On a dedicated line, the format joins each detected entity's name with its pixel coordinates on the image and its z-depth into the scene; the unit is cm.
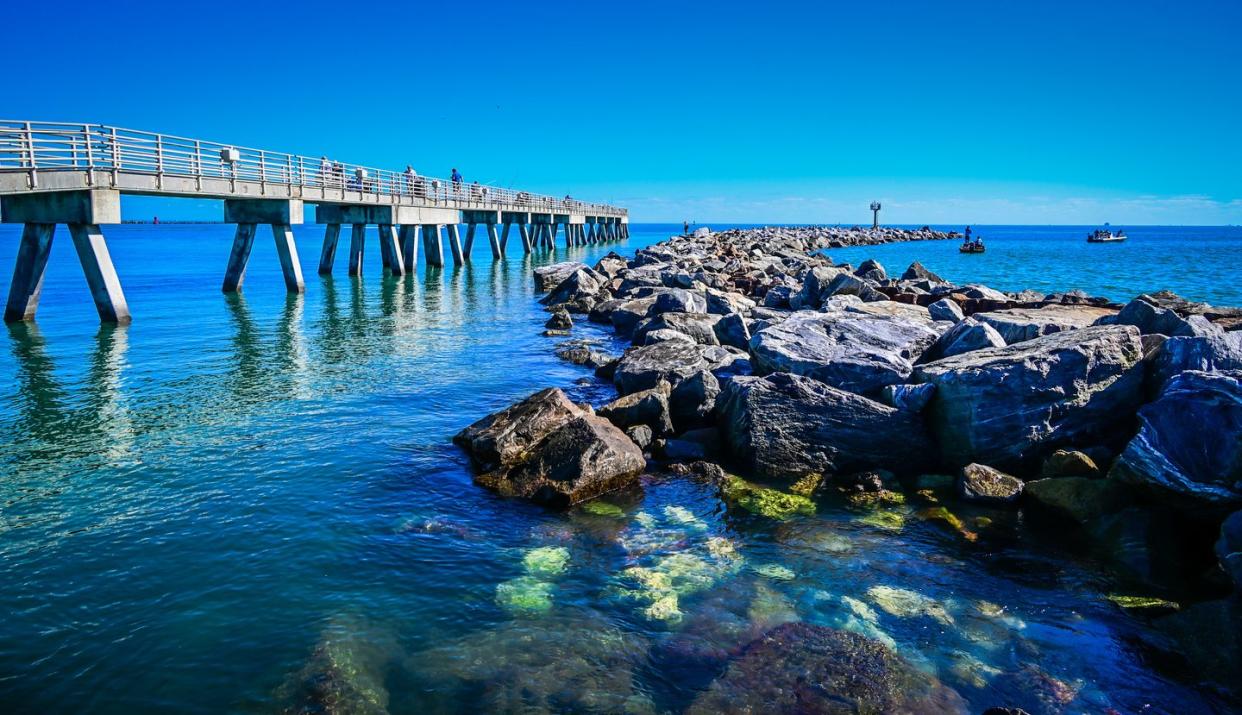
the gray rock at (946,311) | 1622
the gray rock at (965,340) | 1152
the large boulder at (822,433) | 1008
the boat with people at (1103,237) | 11112
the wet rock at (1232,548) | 618
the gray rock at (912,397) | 1008
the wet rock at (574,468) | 922
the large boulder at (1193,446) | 725
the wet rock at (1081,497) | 841
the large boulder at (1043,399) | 942
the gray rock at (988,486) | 905
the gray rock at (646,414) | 1161
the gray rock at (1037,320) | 1248
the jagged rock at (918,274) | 2830
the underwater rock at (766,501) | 901
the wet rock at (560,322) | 2350
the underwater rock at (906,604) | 677
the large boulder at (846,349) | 1126
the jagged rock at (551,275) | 3755
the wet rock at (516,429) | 1030
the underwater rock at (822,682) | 549
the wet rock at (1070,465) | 894
